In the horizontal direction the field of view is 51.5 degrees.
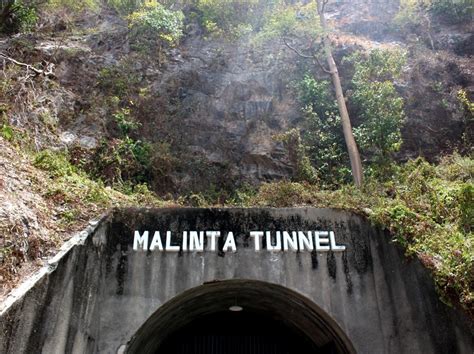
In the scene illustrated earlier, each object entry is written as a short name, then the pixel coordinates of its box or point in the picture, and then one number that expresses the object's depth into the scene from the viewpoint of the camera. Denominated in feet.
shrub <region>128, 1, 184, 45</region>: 59.57
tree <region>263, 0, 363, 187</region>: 53.26
